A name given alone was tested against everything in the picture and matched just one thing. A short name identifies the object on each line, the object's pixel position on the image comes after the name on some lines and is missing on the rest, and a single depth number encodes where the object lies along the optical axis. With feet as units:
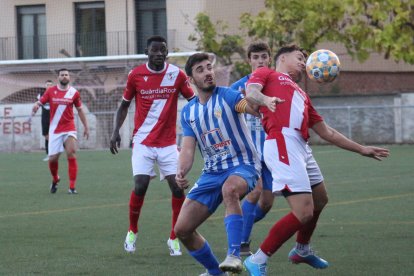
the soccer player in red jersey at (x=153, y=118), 67.72
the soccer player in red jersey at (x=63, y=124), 113.39
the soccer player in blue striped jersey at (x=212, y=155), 51.80
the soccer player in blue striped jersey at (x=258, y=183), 62.03
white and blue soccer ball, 56.03
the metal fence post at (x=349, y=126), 204.64
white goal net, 203.72
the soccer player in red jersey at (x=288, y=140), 50.67
